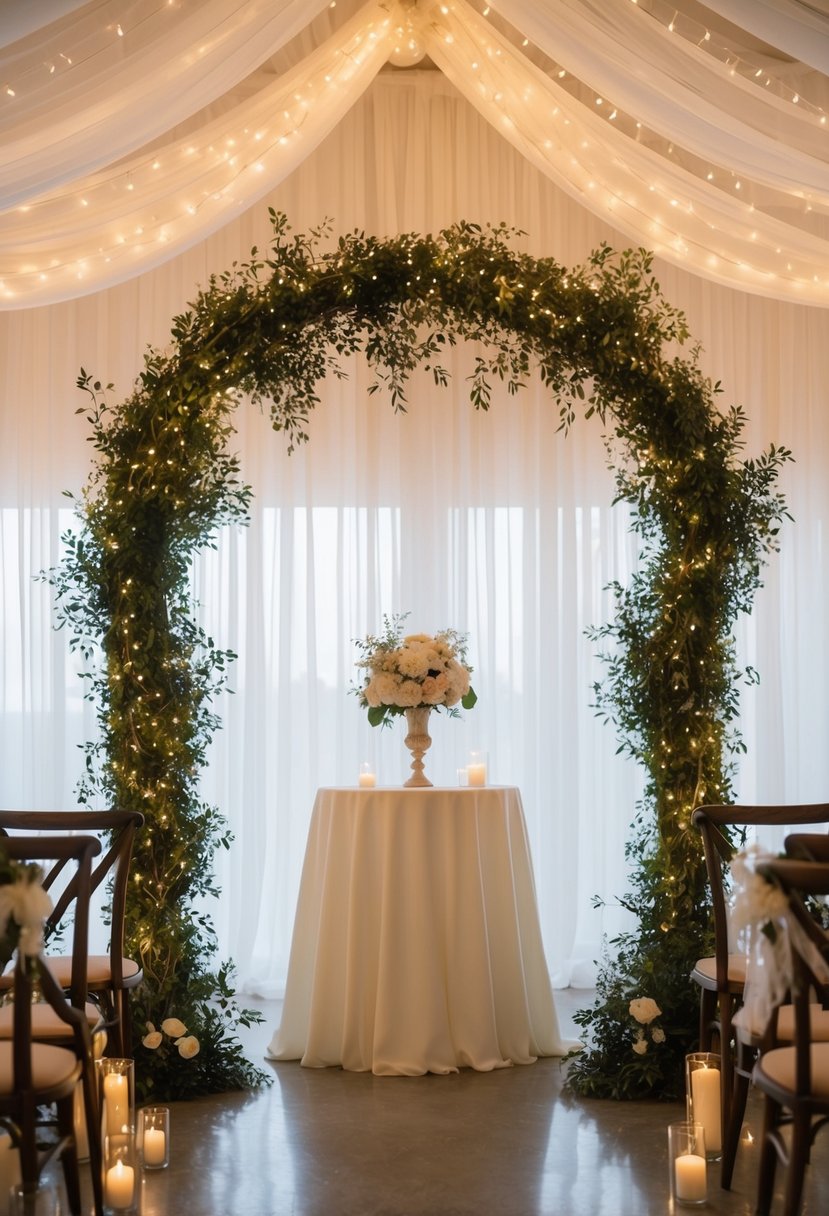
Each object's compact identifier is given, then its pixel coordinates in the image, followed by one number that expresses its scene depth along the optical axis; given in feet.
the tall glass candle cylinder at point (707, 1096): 12.59
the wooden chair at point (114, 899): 13.19
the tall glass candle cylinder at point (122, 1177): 11.26
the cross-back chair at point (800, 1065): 8.81
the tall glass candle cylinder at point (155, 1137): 12.53
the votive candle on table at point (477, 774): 17.08
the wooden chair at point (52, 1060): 9.31
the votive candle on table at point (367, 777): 17.12
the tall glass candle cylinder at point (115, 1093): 12.39
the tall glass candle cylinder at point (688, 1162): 11.37
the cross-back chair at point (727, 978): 11.98
